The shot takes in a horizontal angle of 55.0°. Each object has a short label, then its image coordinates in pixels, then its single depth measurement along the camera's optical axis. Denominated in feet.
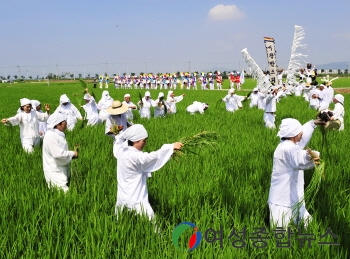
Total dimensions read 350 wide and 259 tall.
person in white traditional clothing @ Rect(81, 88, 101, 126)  32.30
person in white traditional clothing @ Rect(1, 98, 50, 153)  20.31
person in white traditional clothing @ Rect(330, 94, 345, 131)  24.30
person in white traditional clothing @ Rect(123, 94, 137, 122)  31.69
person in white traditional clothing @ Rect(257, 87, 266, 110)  43.17
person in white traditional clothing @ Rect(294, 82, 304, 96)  67.26
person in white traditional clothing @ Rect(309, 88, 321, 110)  39.46
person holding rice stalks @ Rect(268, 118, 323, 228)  9.68
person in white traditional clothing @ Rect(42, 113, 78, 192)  12.44
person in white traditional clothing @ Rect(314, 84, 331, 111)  38.34
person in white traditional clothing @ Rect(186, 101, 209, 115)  40.12
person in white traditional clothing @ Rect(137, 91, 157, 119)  37.78
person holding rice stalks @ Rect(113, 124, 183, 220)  9.50
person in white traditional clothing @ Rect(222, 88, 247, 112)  41.75
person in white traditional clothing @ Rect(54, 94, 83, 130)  28.00
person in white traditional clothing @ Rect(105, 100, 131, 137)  18.95
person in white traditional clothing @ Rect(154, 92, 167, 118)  36.68
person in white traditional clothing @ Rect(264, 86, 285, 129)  27.58
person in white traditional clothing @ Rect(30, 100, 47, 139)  22.70
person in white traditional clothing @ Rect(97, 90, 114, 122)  33.47
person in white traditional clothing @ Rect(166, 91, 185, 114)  39.28
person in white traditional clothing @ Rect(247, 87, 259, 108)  47.91
